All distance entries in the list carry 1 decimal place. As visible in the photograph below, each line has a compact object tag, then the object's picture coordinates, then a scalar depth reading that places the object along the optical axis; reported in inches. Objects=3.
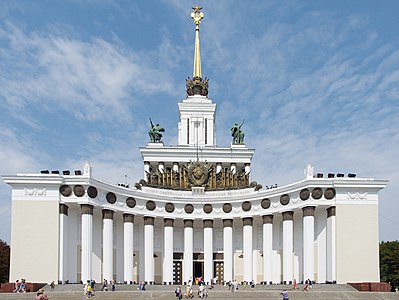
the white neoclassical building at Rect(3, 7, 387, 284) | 1707.7
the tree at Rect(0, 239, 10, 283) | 2287.8
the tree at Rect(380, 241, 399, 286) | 2349.9
